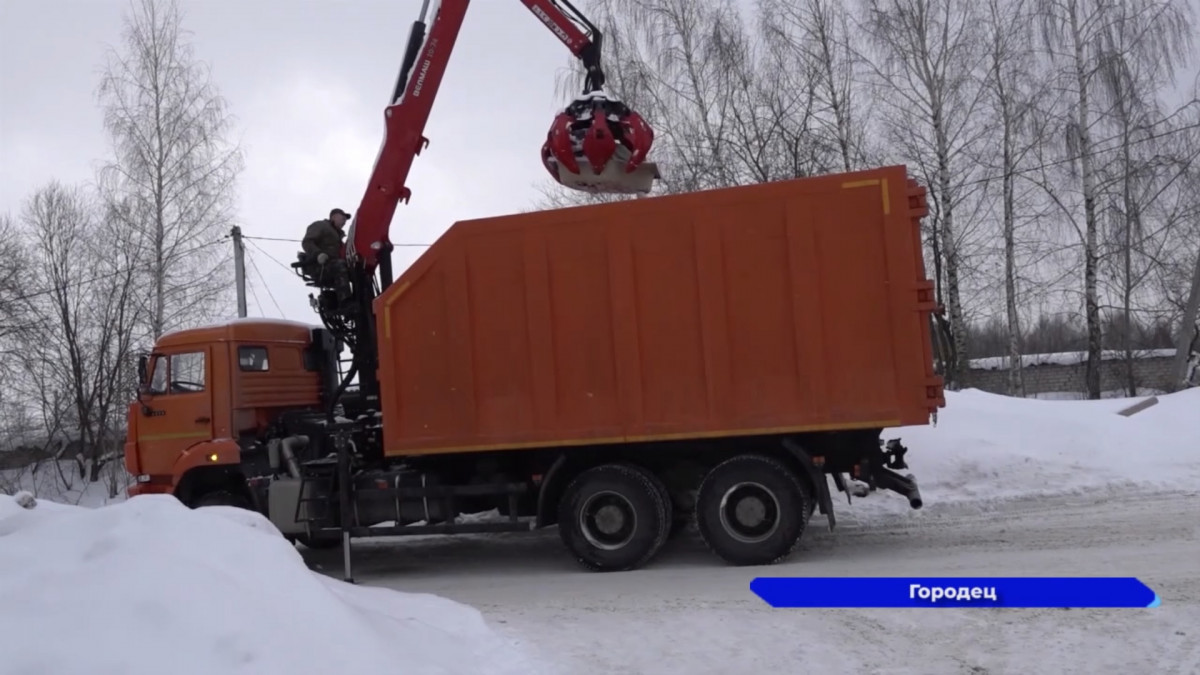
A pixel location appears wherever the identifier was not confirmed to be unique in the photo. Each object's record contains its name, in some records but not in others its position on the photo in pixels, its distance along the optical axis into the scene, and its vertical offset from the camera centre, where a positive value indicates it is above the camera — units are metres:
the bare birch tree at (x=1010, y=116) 22.77 +6.22
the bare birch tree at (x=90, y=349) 24.48 +2.34
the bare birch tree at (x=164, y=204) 24.75 +5.89
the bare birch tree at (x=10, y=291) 24.94 +3.94
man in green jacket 9.98 +1.74
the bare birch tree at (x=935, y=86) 22.12 +6.89
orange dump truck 8.14 +0.22
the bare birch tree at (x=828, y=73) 21.67 +7.29
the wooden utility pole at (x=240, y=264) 20.59 +3.59
